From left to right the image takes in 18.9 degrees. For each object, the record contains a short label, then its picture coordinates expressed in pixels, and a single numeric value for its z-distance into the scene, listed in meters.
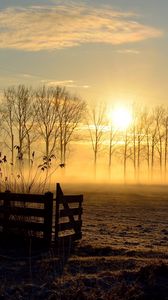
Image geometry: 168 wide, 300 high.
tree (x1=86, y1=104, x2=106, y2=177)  103.62
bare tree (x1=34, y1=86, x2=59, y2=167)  91.50
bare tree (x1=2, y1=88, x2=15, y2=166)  90.94
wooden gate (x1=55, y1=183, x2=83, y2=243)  14.64
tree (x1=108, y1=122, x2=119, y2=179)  107.05
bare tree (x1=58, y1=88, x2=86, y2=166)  95.56
